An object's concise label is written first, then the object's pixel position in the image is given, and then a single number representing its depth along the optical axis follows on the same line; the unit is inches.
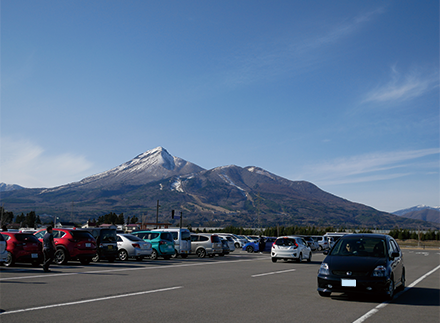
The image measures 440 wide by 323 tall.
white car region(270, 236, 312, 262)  914.1
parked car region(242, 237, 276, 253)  1477.0
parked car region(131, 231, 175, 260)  941.2
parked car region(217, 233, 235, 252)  1332.7
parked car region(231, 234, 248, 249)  1827.0
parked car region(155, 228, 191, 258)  1028.5
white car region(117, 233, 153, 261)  878.4
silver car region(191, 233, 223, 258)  1113.4
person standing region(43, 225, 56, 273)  600.1
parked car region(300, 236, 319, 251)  1628.7
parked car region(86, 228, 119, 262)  806.5
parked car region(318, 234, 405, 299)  371.6
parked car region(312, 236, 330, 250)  1627.6
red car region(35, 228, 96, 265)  719.7
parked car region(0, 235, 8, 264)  623.2
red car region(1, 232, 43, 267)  663.8
